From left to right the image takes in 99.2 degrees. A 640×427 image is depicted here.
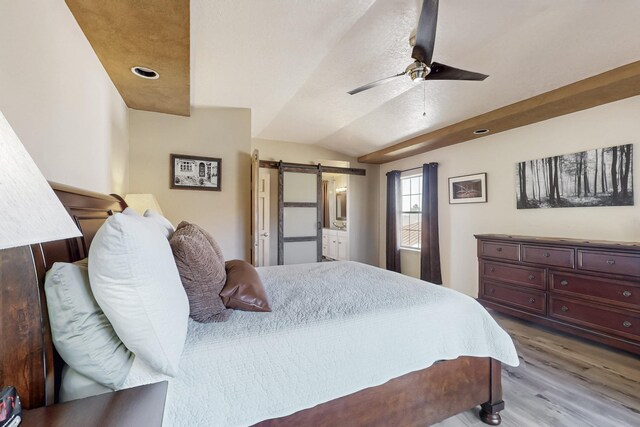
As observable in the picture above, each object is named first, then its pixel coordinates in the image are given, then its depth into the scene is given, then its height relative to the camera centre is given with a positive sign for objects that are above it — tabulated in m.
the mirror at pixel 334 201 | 7.12 +0.43
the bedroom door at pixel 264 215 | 5.02 +0.04
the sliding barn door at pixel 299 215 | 5.17 +0.04
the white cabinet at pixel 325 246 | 7.03 -0.75
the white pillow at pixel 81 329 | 0.79 -0.34
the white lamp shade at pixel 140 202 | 2.52 +0.15
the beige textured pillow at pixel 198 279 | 1.20 -0.28
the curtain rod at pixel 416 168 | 4.51 +0.89
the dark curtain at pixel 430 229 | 4.44 -0.21
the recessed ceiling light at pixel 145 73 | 2.21 +1.20
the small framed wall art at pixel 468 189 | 3.85 +0.41
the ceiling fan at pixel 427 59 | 1.60 +1.09
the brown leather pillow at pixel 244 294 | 1.33 -0.38
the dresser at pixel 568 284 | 2.31 -0.68
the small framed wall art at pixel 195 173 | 3.15 +0.53
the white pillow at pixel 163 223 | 1.64 -0.04
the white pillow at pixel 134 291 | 0.82 -0.23
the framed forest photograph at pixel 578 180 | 2.61 +0.39
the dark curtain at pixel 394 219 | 5.33 -0.05
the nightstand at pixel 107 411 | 0.65 -0.50
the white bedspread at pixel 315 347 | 0.99 -0.58
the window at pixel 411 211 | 5.08 +0.10
